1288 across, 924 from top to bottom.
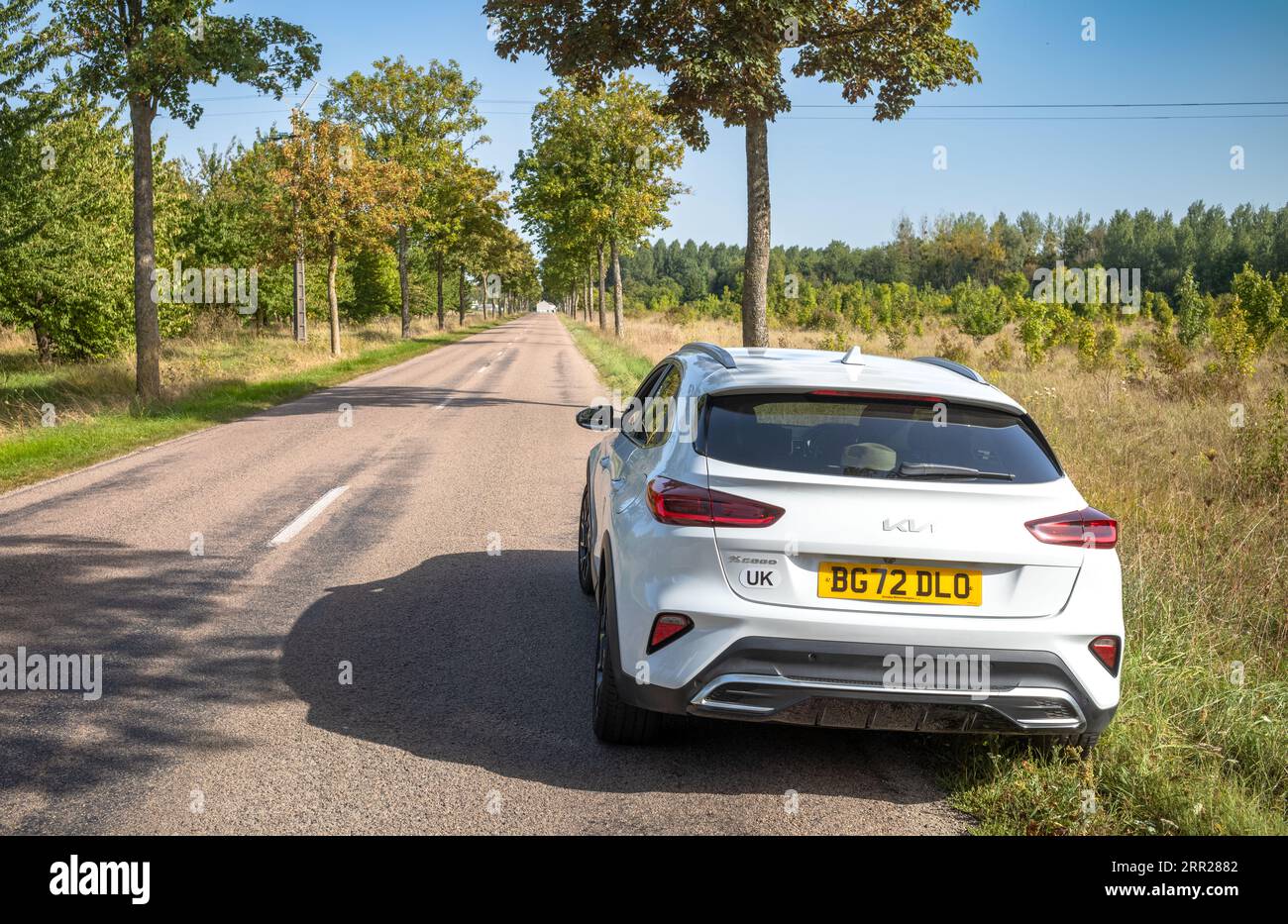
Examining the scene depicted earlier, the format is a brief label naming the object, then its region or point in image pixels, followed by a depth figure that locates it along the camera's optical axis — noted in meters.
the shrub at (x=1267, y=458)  9.11
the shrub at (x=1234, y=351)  17.64
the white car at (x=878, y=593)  3.48
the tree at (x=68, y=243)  23.06
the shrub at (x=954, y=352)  25.11
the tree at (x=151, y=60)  15.41
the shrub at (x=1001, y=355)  24.69
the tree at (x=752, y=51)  14.09
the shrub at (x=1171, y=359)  18.14
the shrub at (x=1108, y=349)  22.23
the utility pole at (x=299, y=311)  31.76
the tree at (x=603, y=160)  35.75
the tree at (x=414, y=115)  39.78
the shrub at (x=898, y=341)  29.66
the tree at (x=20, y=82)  15.59
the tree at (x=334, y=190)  26.62
